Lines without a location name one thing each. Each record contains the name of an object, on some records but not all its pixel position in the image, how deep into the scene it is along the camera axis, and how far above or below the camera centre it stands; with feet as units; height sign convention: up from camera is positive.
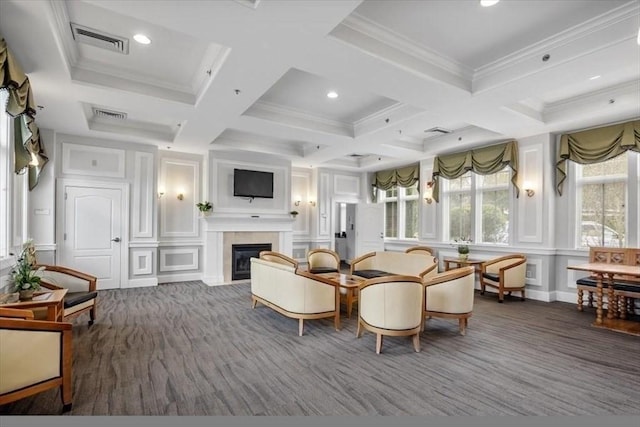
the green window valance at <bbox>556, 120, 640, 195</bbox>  15.43 +3.65
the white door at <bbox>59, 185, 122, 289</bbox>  18.92 -1.22
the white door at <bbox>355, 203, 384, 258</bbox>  28.63 -1.14
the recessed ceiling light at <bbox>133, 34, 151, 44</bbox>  10.67 +5.77
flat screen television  23.44 +2.21
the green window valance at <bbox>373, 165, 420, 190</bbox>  26.50 +3.22
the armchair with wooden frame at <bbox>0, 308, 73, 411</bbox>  6.42 -3.05
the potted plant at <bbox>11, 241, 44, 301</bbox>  9.47 -2.05
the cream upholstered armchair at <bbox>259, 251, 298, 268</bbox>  16.86 -2.35
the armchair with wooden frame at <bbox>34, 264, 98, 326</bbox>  11.77 -3.07
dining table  12.86 -3.00
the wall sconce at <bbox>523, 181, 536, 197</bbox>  18.75 +1.57
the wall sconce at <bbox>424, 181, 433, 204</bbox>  24.68 +1.70
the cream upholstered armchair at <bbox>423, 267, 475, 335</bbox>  12.17 -3.03
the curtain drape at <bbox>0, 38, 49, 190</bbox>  8.89 +3.33
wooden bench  13.96 -2.94
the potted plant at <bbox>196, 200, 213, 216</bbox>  21.96 +0.37
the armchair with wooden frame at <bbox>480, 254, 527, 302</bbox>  17.71 -3.31
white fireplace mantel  22.47 -1.40
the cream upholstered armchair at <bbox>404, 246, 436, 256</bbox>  23.25 -2.52
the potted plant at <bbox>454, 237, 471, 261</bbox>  20.84 -2.29
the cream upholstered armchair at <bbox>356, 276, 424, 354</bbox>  10.52 -3.01
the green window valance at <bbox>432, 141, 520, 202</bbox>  19.39 +3.50
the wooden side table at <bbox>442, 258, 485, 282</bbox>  20.26 -2.98
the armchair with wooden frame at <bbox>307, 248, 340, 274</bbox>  20.83 -3.02
